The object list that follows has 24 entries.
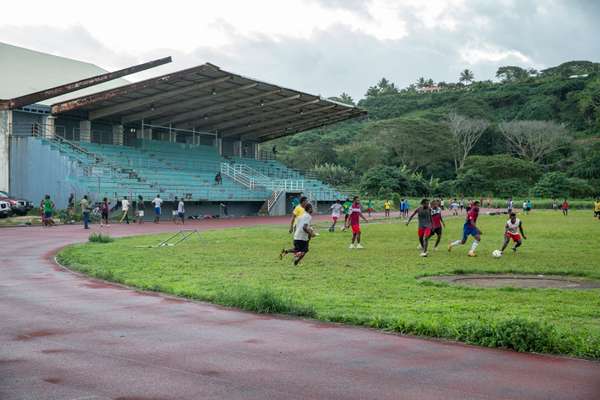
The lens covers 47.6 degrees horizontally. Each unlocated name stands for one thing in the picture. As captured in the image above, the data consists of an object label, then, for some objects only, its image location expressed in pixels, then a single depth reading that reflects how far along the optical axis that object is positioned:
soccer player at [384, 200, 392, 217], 49.12
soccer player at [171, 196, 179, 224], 41.59
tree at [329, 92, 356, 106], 144.00
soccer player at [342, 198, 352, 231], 32.42
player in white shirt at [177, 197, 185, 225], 39.28
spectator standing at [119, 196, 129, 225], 37.34
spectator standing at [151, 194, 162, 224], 38.25
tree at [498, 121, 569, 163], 92.61
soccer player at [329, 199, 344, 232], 31.03
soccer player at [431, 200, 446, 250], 20.89
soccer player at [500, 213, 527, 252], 19.95
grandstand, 42.75
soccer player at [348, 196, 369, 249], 21.70
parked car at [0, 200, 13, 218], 37.41
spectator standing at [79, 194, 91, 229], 32.91
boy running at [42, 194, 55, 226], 33.41
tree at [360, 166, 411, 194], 77.19
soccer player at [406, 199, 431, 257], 19.38
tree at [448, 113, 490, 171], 96.31
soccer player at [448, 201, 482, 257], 19.81
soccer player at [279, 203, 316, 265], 16.59
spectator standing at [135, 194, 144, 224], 38.53
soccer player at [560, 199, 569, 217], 53.55
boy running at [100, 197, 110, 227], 34.41
